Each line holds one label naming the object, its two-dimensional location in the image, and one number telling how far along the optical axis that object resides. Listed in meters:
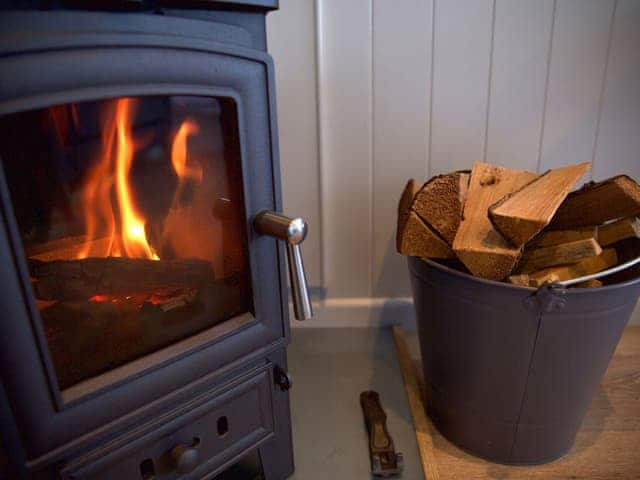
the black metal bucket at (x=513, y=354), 0.77
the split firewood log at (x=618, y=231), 0.84
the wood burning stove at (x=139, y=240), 0.52
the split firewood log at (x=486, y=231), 0.77
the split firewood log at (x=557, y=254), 0.77
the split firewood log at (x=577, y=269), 0.80
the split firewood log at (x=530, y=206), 0.73
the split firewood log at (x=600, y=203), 0.79
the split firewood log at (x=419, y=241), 0.87
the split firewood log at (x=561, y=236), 0.81
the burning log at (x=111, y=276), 0.60
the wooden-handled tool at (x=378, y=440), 0.86
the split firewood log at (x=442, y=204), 0.85
